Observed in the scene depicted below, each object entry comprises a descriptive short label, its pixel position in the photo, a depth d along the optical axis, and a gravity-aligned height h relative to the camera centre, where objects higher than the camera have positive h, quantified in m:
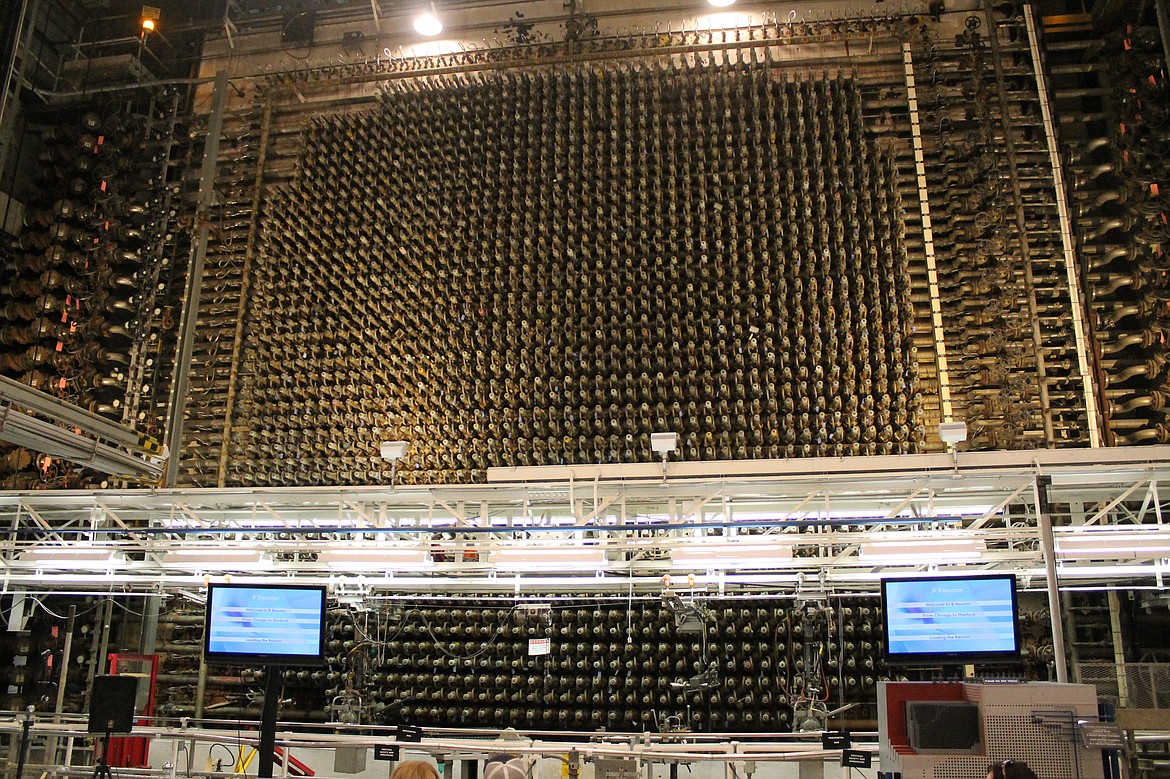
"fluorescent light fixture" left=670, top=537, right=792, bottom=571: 8.31 +0.86
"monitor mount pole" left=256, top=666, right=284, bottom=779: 5.32 -0.49
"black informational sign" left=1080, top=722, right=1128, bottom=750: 4.35 -0.39
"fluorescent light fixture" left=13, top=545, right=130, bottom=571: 9.53 +0.84
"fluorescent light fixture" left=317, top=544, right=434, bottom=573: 8.70 +0.80
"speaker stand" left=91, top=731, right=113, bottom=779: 6.16 -0.85
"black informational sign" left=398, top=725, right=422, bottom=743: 6.95 -0.67
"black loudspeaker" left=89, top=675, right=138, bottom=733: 6.76 -0.46
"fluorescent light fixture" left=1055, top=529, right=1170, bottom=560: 7.96 +0.93
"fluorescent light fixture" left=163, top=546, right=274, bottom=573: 9.23 +0.83
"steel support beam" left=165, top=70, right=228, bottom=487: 13.64 +5.44
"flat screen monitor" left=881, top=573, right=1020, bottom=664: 5.78 +0.16
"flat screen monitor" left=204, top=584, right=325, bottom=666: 5.82 +0.10
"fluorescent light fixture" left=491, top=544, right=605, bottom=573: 8.48 +0.80
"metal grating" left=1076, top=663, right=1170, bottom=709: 9.39 -0.31
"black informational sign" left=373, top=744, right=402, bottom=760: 6.63 -0.77
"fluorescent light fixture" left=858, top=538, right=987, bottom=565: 8.02 +0.87
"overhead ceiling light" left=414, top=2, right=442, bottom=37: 12.32 +8.22
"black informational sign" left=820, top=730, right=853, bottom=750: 6.86 -0.67
